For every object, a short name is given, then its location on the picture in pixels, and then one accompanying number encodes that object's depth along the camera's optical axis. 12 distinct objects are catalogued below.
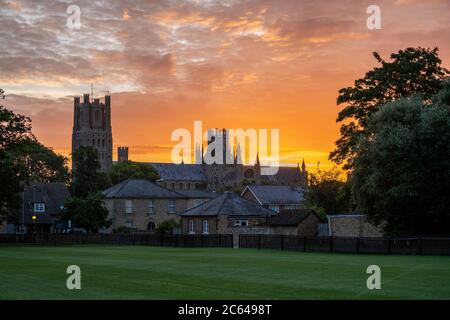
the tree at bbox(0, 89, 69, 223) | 72.06
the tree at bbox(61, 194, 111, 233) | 89.00
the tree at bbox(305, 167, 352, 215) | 88.19
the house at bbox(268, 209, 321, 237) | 76.12
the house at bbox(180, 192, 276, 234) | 80.38
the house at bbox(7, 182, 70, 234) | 100.93
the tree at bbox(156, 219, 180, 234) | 92.75
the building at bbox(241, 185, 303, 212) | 109.06
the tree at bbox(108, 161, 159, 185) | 153.06
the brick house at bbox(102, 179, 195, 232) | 101.75
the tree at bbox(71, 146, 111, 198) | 117.12
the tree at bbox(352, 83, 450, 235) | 49.53
